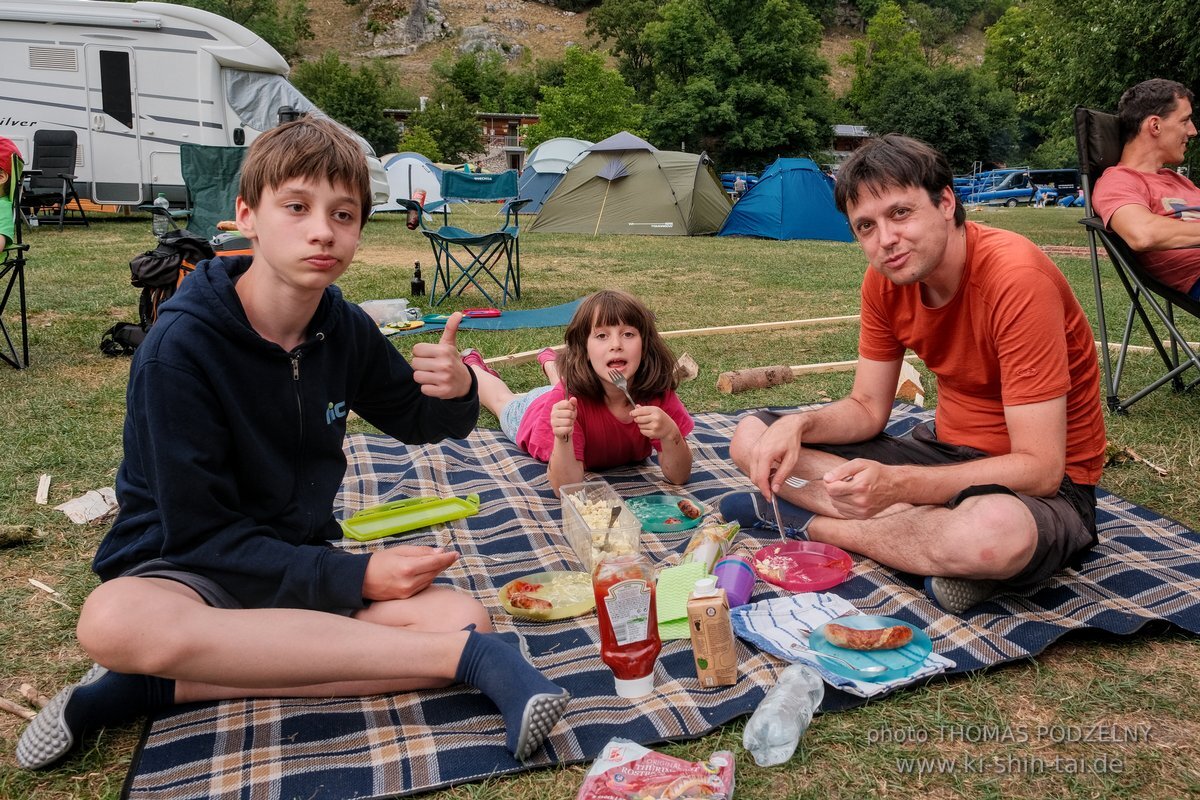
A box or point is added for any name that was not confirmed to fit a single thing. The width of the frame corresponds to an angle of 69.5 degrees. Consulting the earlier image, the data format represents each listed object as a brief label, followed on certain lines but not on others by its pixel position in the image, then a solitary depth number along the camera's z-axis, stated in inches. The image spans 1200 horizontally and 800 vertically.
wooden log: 204.7
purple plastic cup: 102.0
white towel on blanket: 84.6
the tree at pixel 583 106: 1515.7
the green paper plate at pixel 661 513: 126.2
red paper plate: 105.8
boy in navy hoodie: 75.4
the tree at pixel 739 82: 1747.0
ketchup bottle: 79.8
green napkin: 96.3
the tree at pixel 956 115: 1888.5
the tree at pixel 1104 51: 532.1
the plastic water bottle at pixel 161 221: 252.2
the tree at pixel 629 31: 2519.7
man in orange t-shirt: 94.8
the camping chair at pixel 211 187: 432.1
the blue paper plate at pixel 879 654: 86.3
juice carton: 82.1
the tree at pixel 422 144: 1521.9
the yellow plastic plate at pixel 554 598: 100.5
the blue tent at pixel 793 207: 647.8
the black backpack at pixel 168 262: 215.3
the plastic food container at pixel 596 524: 110.6
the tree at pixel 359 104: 1487.5
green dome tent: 664.4
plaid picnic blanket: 74.0
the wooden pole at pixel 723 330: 221.5
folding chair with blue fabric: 326.3
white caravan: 533.0
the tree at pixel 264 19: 2271.2
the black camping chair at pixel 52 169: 528.4
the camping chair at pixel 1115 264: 169.8
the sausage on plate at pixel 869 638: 89.3
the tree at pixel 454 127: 1646.2
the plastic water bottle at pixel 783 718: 75.9
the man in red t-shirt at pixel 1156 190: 161.6
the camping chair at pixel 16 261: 200.1
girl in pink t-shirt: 130.6
